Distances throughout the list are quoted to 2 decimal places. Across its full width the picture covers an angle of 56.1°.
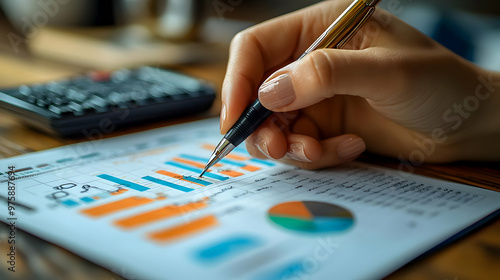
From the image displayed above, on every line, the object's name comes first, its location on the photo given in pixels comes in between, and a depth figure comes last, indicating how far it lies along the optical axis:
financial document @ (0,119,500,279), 0.28
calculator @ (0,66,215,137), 0.54
